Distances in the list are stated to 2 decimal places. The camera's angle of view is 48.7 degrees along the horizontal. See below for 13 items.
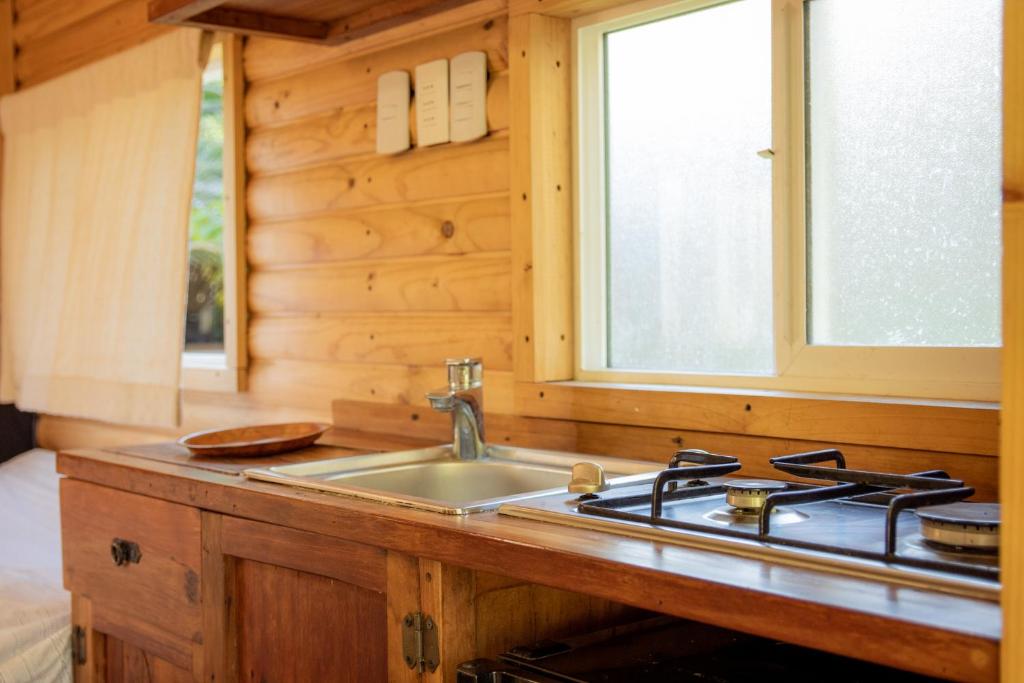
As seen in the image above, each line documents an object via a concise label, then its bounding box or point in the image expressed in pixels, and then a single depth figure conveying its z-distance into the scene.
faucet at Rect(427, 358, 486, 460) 2.10
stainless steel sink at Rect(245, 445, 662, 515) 1.88
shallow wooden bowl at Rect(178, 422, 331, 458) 2.16
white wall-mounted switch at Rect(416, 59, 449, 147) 2.36
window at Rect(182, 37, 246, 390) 2.94
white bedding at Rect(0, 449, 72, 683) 2.33
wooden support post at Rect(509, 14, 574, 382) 2.16
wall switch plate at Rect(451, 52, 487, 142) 2.28
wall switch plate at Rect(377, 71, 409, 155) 2.46
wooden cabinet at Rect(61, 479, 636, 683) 1.48
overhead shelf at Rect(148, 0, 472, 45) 2.32
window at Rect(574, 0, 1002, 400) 1.68
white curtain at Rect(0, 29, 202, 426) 3.10
